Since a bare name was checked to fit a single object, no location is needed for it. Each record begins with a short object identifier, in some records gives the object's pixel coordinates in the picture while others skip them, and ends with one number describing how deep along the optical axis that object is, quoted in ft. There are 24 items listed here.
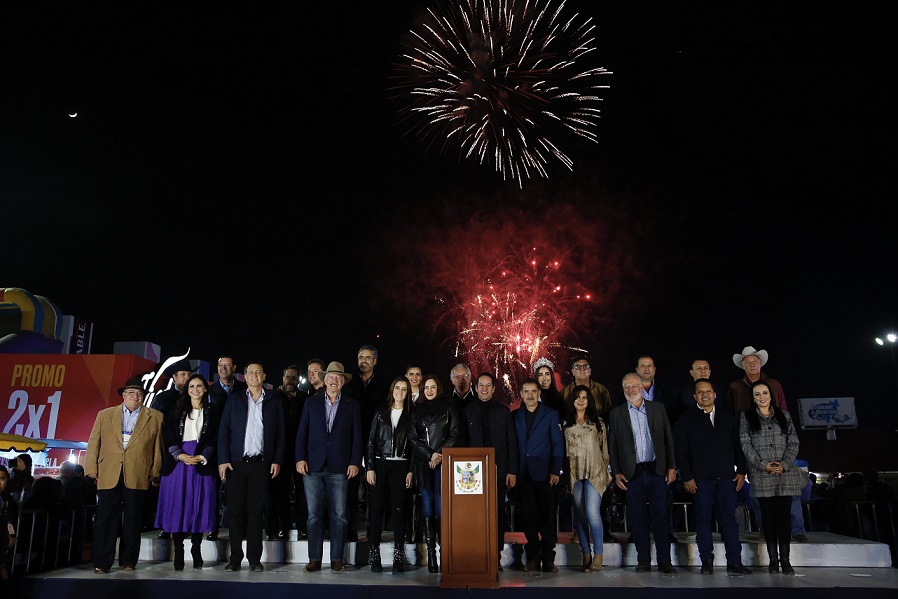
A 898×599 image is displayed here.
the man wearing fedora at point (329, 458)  22.82
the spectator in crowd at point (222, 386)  25.26
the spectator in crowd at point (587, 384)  25.61
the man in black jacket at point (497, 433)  22.57
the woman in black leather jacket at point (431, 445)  22.12
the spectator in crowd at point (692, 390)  24.09
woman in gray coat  22.33
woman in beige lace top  22.79
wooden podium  20.48
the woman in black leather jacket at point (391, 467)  22.67
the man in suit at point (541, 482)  22.65
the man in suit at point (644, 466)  22.62
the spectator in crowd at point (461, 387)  24.02
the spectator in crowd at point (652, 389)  25.68
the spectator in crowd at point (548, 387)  25.58
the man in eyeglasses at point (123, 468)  23.17
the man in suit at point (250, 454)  22.91
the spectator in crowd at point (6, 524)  20.10
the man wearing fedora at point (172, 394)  26.66
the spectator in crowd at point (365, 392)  24.64
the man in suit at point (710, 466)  22.59
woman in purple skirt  23.44
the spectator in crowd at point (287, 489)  25.32
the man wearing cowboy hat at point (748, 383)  26.04
